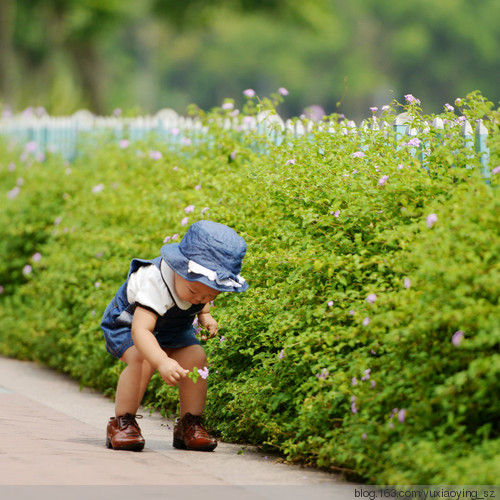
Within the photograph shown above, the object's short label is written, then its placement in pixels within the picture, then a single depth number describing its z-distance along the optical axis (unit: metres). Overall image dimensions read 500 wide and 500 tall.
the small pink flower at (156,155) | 16.27
